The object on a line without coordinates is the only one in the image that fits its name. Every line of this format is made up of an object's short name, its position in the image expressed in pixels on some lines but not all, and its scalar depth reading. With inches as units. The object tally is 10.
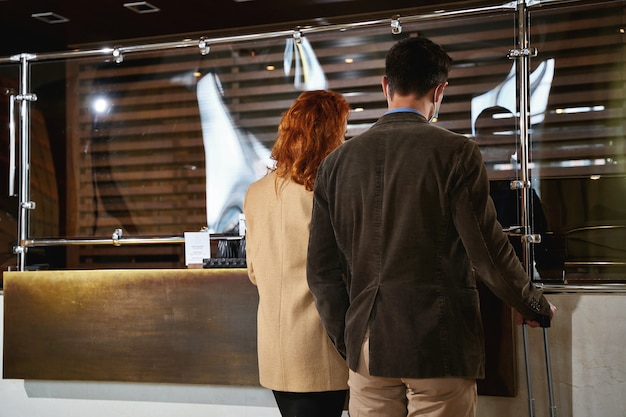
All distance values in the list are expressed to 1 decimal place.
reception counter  127.9
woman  90.8
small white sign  138.3
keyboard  130.7
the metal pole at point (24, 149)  153.8
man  73.4
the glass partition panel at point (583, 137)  120.6
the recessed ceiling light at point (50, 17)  206.2
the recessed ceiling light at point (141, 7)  199.0
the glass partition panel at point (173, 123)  149.1
